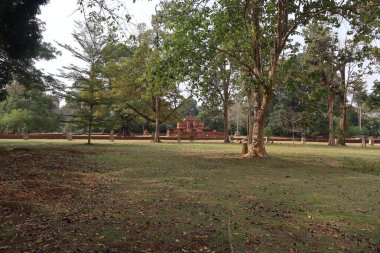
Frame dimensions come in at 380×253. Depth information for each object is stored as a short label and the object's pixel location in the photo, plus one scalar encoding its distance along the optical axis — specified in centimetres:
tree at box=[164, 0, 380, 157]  1573
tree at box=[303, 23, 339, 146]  3403
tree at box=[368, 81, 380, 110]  3300
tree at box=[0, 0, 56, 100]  1446
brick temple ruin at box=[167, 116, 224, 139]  5042
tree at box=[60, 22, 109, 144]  2619
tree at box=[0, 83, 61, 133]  4069
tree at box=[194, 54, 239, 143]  3611
